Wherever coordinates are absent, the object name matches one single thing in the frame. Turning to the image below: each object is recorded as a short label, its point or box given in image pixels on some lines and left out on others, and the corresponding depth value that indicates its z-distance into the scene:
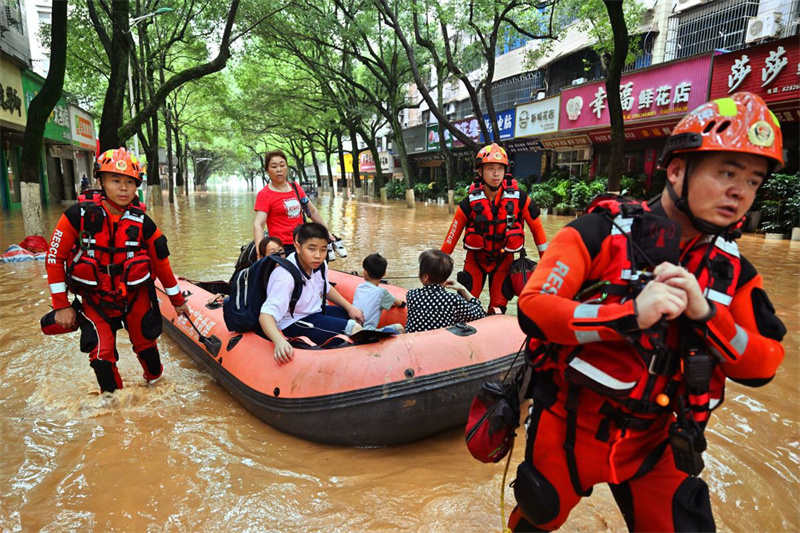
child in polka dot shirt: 3.56
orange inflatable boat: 3.04
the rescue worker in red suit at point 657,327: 1.37
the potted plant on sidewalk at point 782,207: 11.72
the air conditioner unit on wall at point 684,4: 14.41
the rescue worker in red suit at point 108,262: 3.21
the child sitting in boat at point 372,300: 3.81
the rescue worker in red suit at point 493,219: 4.40
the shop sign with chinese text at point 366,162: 46.56
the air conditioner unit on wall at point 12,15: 15.51
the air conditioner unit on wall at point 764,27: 12.04
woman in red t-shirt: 5.20
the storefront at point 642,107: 14.25
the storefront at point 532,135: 19.59
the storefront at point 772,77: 11.74
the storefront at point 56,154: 15.93
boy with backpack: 3.28
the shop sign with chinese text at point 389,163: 40.52
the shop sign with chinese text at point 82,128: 21.36
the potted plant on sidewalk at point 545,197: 19.03
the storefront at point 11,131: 13.41
